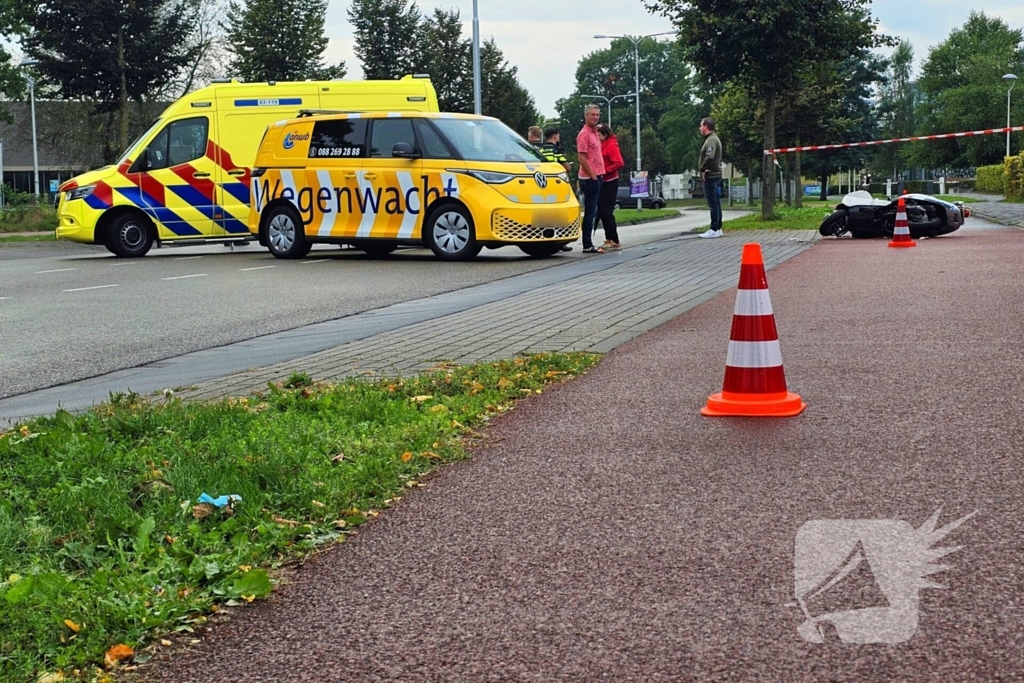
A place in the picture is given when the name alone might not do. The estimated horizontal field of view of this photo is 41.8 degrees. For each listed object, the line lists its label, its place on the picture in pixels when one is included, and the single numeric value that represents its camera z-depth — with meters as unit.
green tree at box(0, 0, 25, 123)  43.91
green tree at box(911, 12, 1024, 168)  105.19
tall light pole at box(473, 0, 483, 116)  35.91
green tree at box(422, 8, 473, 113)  57.56
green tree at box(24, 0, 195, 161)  37.09
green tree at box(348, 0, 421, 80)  58.94
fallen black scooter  19.73
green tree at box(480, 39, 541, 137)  60.59
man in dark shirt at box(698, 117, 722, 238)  22.23
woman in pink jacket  20.12
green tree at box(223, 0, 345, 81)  50.12
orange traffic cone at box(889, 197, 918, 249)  18.30
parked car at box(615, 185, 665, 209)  71.94
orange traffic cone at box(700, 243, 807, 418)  6.04
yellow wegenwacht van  17.59
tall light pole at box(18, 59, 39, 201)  64.25
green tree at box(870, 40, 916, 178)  125.81
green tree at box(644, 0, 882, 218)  26.73
